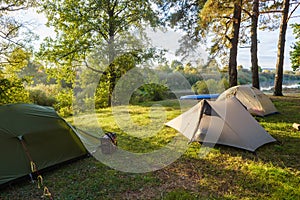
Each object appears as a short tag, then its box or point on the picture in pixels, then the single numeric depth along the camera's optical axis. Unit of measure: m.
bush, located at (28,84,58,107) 11.66
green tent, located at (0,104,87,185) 2.65
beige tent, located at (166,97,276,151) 3.56
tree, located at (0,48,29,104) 7.73
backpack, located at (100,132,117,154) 3.65
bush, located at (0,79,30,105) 7.66
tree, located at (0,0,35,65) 8.09
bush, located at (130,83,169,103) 11.05
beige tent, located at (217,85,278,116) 5.70
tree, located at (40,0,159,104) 10.05
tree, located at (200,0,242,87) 7.38
